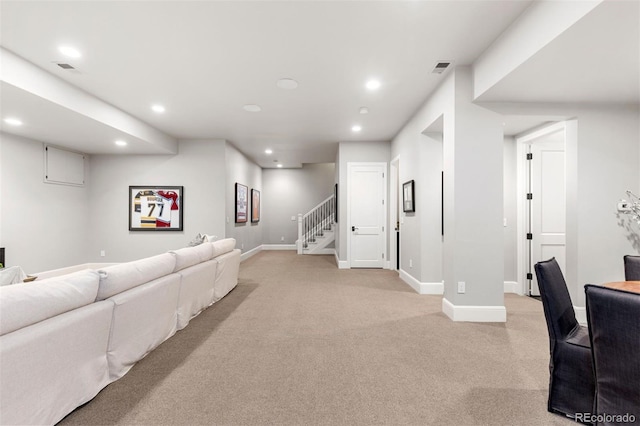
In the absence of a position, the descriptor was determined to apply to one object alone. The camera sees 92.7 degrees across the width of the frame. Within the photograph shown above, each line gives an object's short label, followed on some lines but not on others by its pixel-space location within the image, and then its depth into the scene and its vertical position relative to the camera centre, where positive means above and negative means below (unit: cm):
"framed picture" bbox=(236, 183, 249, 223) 758 +31
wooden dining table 187 -46
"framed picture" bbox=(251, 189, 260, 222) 915 +29
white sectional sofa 149 -72
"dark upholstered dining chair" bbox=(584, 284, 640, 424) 134 -61
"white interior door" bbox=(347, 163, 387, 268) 675 -7
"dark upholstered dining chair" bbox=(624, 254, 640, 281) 240 -43
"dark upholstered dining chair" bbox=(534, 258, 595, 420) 173 -84
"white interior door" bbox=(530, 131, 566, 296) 454 +23
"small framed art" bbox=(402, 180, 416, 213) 501 +30
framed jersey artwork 673 +15
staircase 946 -46
